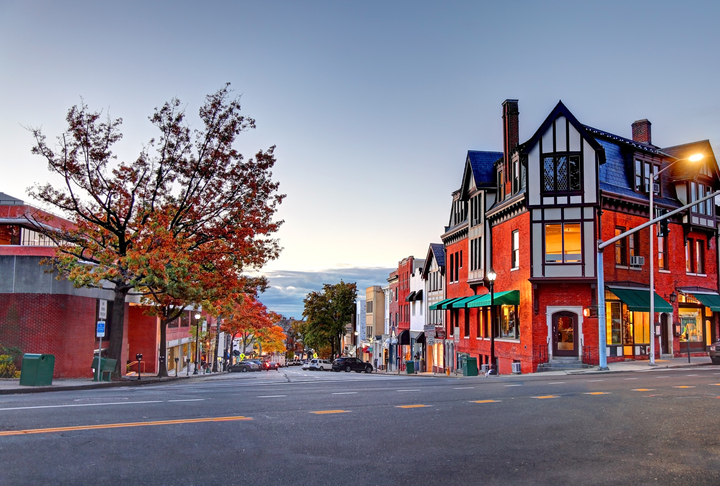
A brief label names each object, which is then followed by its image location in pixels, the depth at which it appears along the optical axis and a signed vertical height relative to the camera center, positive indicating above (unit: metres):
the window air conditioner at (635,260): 33.52 +3.82
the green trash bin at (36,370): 19.77 -1.66
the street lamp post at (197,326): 52.84 -0.39
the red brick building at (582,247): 31.58 +4.64
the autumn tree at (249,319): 63.41 +0.37
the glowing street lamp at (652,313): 29.58 +0.86
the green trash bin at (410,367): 50.00 -3.35
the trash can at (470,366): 32.34 -2.06
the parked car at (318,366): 68.68 -4.84
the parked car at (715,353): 29.69 -1.04
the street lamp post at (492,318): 31.05 +0.46
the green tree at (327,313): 90.00 +1.72
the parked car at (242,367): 61.50 -4.46
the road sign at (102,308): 23.39 +0.46
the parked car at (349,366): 57.06 -3.82
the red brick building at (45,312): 27.03 +0.32
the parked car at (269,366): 75.94 -5.49
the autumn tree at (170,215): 24.62 +4.59
